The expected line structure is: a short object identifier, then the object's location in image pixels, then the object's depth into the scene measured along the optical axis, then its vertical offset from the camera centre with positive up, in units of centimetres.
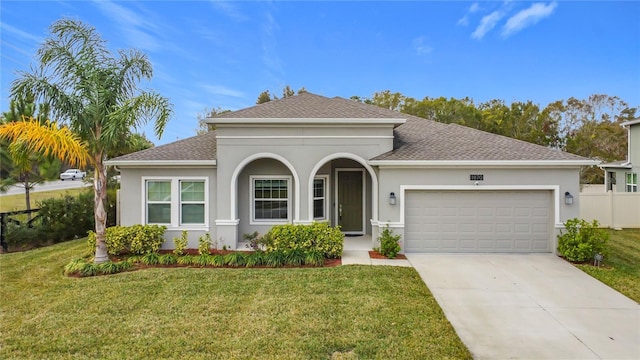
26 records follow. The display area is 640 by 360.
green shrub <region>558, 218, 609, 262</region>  925 -160
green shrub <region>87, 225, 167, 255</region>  1008 -159
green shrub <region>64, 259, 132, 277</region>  867 -212
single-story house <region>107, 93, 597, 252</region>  1016 +18
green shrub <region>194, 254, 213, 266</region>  936 -206
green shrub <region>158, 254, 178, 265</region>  949 -207
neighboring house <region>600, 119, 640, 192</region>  1778 +101
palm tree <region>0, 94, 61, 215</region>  1354 +85
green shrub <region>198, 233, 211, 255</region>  1032 -186
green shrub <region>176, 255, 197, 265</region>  943 -207
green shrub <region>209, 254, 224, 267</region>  929 -208
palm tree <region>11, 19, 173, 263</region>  873 +249
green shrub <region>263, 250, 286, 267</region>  924 -202
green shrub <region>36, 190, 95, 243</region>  1309 -119
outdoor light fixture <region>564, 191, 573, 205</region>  989 -40
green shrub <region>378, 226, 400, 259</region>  978 -173
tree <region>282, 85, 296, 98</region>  2779 +790
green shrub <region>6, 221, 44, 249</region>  1202 -174
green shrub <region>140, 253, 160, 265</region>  948 -205
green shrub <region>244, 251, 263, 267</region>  927 -204
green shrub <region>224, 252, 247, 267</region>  930 -205
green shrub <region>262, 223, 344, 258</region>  967 -154
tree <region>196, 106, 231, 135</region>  3031 +689
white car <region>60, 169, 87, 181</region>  3841 +145
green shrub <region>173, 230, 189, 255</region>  1025 -175
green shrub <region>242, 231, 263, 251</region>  1020 -167
